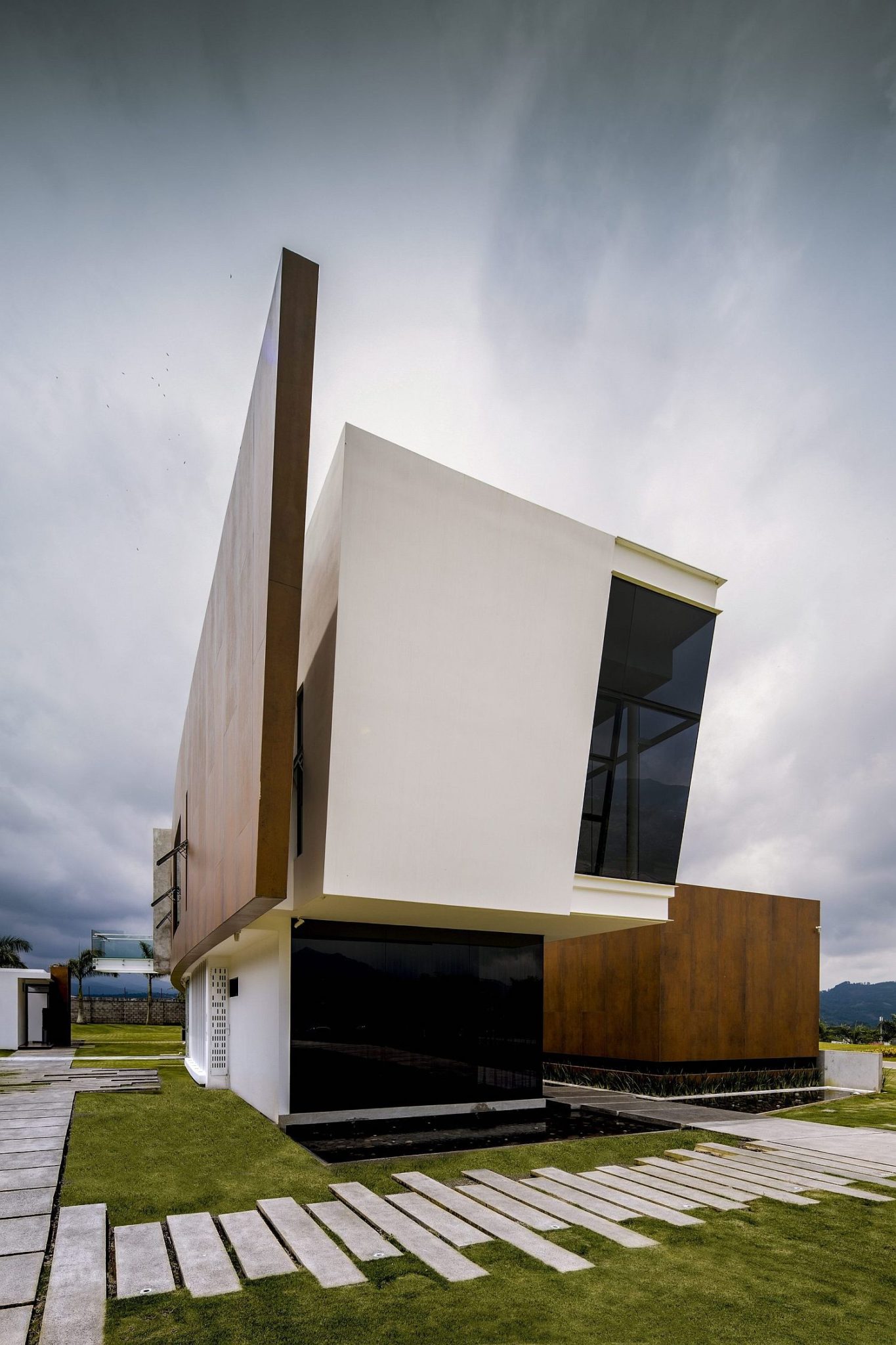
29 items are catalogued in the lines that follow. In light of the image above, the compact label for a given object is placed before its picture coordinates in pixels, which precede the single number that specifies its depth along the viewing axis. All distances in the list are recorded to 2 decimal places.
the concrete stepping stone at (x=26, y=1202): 6.44
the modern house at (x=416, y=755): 8.18
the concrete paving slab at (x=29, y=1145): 8.82
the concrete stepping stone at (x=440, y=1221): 5.81
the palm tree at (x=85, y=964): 47.97
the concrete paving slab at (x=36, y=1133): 9.64
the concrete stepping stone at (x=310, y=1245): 5.05
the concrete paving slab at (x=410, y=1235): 5.21
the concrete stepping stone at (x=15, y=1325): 4.15
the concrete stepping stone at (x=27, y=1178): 7.32
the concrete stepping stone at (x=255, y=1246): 5.13
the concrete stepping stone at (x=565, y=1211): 5.98
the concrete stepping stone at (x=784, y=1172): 7.94
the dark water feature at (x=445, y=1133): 9.06
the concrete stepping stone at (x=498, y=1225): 5.43
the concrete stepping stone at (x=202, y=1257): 4.87
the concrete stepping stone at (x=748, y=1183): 7.28
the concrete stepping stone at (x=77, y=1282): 4.28
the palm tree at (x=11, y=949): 50.84
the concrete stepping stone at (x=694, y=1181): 7.27
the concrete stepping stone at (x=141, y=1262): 4.84
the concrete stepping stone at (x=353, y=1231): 5.49
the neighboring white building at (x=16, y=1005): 24.95
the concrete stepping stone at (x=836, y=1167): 8.20
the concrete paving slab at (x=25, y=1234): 5.55
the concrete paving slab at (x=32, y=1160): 8.13
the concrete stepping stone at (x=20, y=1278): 4.70
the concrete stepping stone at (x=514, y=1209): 6.20
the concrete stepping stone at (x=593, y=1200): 6.51
